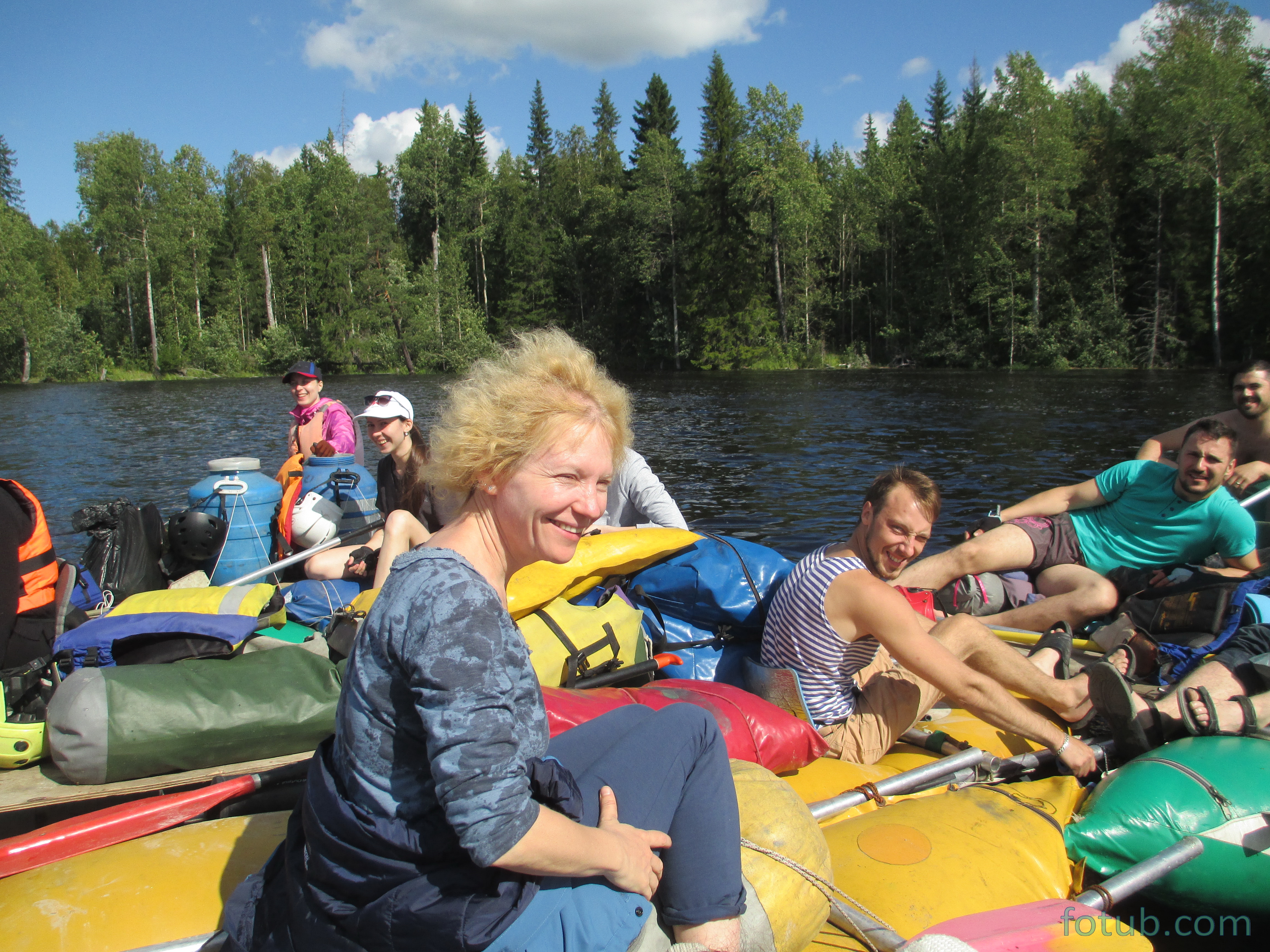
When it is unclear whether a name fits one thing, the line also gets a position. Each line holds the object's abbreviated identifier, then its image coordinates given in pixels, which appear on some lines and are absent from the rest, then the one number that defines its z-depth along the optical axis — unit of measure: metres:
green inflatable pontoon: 2.40
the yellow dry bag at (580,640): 3.16
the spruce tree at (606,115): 57.34
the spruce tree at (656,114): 49.06
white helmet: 5.39
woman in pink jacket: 6.38
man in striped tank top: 2.76
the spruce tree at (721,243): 39.44
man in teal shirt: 4.66
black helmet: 5.26
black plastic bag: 4.77
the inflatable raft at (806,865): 1.79
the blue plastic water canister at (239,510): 5.49
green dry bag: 2.50
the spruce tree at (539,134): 58.25
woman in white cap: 4.69
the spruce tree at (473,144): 51.97
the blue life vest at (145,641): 3.10
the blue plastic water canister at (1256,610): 3.71
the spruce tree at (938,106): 57.91
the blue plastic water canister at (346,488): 5.58
